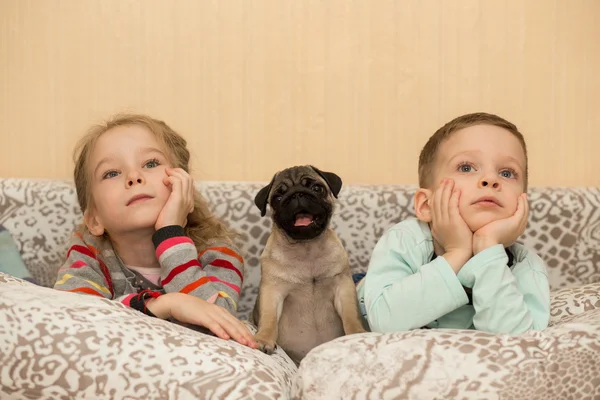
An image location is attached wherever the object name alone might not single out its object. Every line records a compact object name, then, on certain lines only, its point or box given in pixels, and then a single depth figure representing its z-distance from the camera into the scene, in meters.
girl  1.84
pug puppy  1.94
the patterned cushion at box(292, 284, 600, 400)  1.16
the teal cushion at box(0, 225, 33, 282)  2.21
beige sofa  1.17
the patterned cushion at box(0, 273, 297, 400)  1.23
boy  1.52
